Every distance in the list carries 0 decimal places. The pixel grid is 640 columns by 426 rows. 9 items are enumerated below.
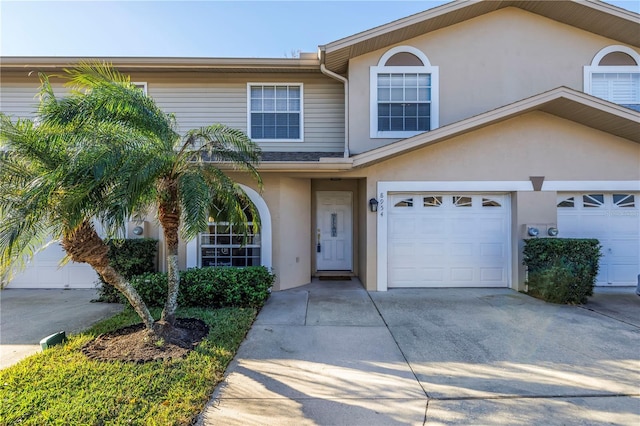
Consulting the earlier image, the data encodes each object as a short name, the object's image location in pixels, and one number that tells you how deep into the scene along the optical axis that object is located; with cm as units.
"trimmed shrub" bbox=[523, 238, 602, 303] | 647
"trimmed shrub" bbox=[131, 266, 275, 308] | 602
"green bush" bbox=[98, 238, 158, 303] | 689
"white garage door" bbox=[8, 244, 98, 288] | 805
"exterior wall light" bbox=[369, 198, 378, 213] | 755
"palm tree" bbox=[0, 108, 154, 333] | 346
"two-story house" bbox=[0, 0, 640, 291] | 749
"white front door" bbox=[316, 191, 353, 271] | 966
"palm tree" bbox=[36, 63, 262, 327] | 388
